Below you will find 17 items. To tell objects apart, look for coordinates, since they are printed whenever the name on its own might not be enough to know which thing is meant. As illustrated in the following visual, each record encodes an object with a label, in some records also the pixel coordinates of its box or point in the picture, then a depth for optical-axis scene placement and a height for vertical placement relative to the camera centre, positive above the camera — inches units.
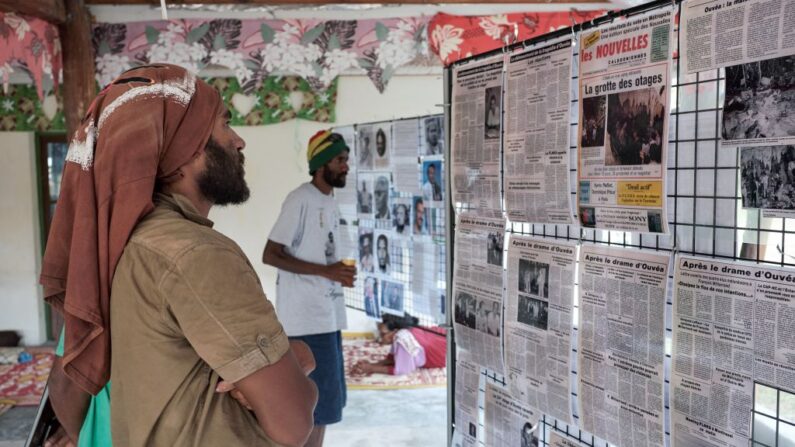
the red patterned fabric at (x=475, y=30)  154.6 +30.7
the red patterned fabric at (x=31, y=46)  142.5 +27.2
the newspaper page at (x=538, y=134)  60.3 +3.3
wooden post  158.7 +25.5
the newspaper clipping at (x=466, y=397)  79.7 -25.6
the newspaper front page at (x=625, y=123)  50.1 +3.5
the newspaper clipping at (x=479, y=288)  72.9 -12.3
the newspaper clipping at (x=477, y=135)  71.7 +3.9
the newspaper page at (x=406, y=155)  154.3 +3.8
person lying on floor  235.5 -60.4
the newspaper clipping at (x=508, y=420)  69.8 -25.2
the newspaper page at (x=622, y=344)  52.2 -13.3
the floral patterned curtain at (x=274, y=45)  157.0 +28.3
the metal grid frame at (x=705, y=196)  47.7 -1.8
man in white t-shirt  126.0 -20.0
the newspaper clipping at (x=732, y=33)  42.1 +8.5
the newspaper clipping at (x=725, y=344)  44.0 -11.4
